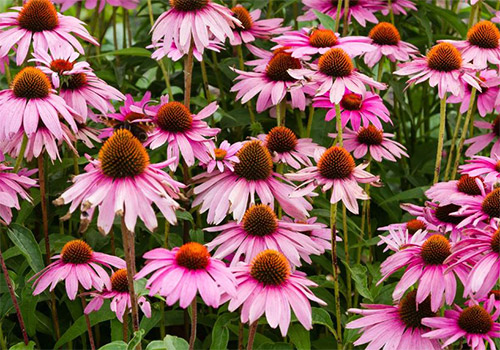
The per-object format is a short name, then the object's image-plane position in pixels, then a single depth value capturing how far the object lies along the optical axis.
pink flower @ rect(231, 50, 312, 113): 1.93
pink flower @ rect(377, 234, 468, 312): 1.69
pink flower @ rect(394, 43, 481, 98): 1.89
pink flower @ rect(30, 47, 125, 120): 1.85
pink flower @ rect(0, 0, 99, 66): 1.88
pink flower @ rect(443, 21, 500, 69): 1.97
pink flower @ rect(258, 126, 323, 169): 1.88
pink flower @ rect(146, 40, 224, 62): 1.90
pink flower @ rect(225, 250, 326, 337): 1.62
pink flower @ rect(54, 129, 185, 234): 1.60
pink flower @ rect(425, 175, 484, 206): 1.84
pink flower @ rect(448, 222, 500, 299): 1.66
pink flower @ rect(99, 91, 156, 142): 1.87
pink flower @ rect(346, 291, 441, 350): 1.68
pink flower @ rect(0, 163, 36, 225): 1.76
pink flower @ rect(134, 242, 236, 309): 1.60
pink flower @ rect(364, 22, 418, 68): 2.04
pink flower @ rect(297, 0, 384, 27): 2.14
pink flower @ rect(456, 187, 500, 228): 1.76
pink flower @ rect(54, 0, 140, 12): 2.17
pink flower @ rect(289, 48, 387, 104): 1.84
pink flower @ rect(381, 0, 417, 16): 2.17
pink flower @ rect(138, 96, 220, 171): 1.83
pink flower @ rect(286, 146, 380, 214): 1.77
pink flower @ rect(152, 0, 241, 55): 1.86
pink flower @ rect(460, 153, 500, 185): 1.83
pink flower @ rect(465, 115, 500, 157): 2.05
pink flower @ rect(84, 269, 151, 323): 1.74
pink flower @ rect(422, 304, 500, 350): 1.66
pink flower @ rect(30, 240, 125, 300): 1.75
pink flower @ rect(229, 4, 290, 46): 2.06
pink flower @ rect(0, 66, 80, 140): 1.77
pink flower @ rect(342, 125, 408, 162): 1.95
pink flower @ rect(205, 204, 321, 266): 1.73
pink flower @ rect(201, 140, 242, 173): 1.81
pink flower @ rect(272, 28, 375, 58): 1.91
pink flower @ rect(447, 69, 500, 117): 1.99
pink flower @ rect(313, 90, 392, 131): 1.93
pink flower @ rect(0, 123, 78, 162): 1.80
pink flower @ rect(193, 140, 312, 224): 1.81
